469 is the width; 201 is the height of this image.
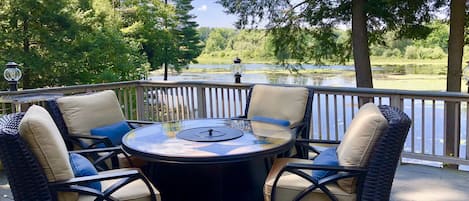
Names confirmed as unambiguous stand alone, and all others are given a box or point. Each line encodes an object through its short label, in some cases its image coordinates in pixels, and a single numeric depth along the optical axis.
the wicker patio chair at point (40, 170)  2.18
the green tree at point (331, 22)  7.54
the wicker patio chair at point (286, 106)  3.85
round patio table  2.63
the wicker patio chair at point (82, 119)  3.53
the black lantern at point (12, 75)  4.69
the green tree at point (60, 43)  13.55
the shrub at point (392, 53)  8.62
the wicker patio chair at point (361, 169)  2.31
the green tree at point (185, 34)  18.41
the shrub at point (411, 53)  8.77
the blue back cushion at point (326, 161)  2.48
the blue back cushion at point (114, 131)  3.63
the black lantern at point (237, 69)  5.38
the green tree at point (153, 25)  18.66
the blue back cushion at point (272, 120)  3.78
